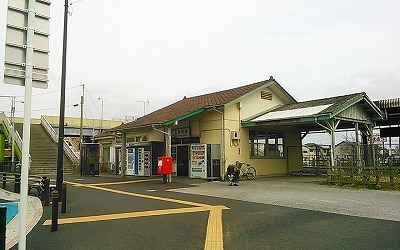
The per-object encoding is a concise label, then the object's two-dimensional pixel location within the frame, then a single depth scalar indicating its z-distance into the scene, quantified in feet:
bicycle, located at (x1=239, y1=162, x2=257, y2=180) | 64.62
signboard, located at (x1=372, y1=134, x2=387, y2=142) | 98.87
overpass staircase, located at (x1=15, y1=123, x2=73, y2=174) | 92.17
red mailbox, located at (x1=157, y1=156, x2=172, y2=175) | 57.57
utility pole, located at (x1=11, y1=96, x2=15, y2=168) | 76.42
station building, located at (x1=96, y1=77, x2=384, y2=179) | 61.07
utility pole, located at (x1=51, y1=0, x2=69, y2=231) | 36.78
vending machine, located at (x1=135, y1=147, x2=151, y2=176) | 73.82
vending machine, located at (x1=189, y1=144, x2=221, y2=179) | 62.54
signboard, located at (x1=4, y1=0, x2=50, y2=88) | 16.37
